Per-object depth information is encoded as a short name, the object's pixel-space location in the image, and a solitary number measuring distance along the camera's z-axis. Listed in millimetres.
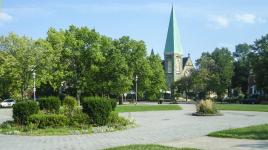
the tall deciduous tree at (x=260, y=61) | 74750
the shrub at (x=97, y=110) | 21734
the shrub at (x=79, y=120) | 21584
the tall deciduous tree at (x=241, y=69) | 98750
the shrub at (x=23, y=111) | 21812
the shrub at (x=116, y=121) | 21541
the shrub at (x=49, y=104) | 25638
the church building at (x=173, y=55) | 118875
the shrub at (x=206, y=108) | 32906
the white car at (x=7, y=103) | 66062
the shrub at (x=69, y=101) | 30781
